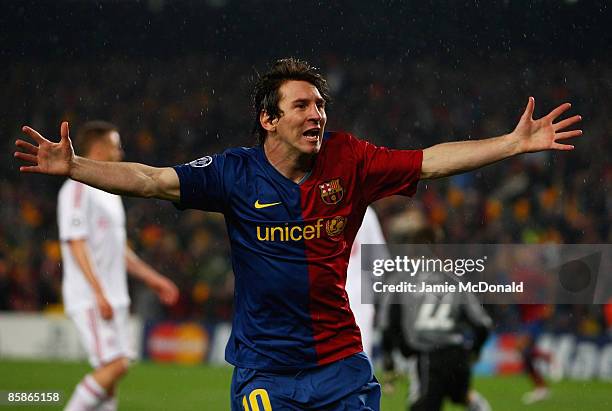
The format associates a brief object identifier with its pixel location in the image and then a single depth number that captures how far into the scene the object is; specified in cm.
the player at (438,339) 1369
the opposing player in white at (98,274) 1347
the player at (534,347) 2219
